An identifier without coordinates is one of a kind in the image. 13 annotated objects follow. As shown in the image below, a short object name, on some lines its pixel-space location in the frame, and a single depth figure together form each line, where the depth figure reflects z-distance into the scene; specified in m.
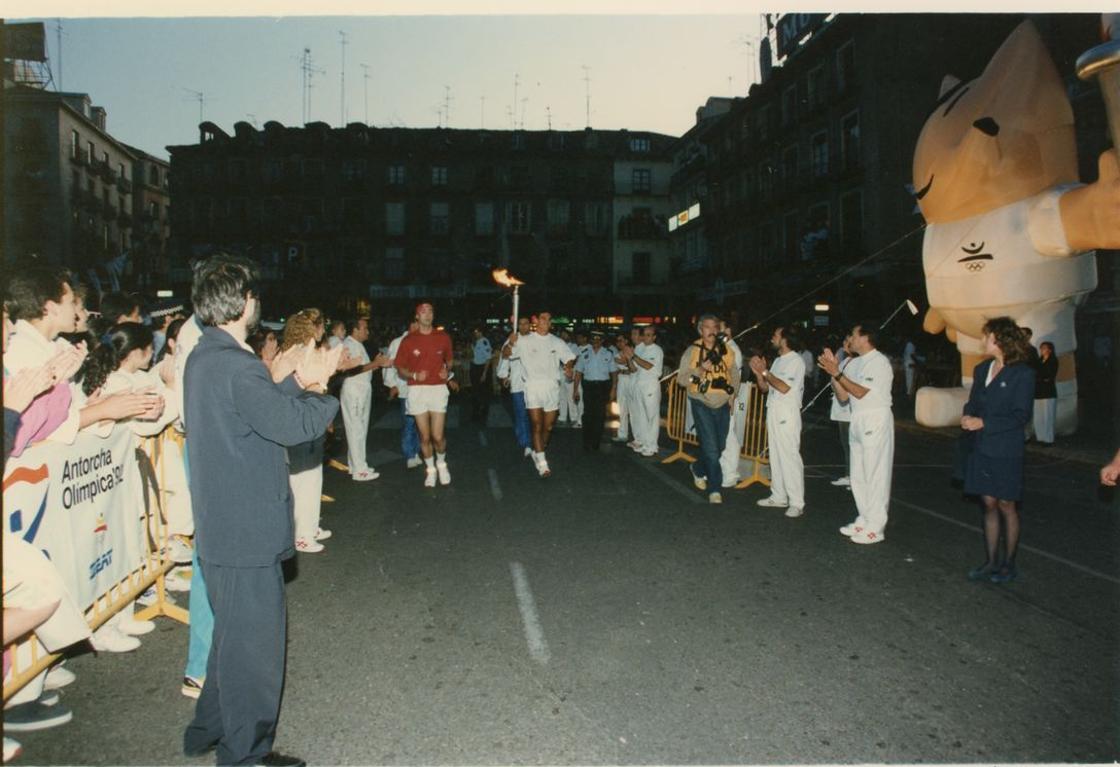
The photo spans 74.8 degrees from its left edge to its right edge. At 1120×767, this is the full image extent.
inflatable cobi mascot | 8.70
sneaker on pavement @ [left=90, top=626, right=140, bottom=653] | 4.28
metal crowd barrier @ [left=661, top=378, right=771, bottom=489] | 9.04
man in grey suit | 2.91
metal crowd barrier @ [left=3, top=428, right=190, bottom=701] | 4.17
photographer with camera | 8.07
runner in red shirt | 8.78
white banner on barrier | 3.44
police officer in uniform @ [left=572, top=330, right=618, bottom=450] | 11.59
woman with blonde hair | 6.30
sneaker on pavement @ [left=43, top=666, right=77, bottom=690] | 3.80
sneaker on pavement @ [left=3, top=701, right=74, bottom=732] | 3.39
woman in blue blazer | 5.24
